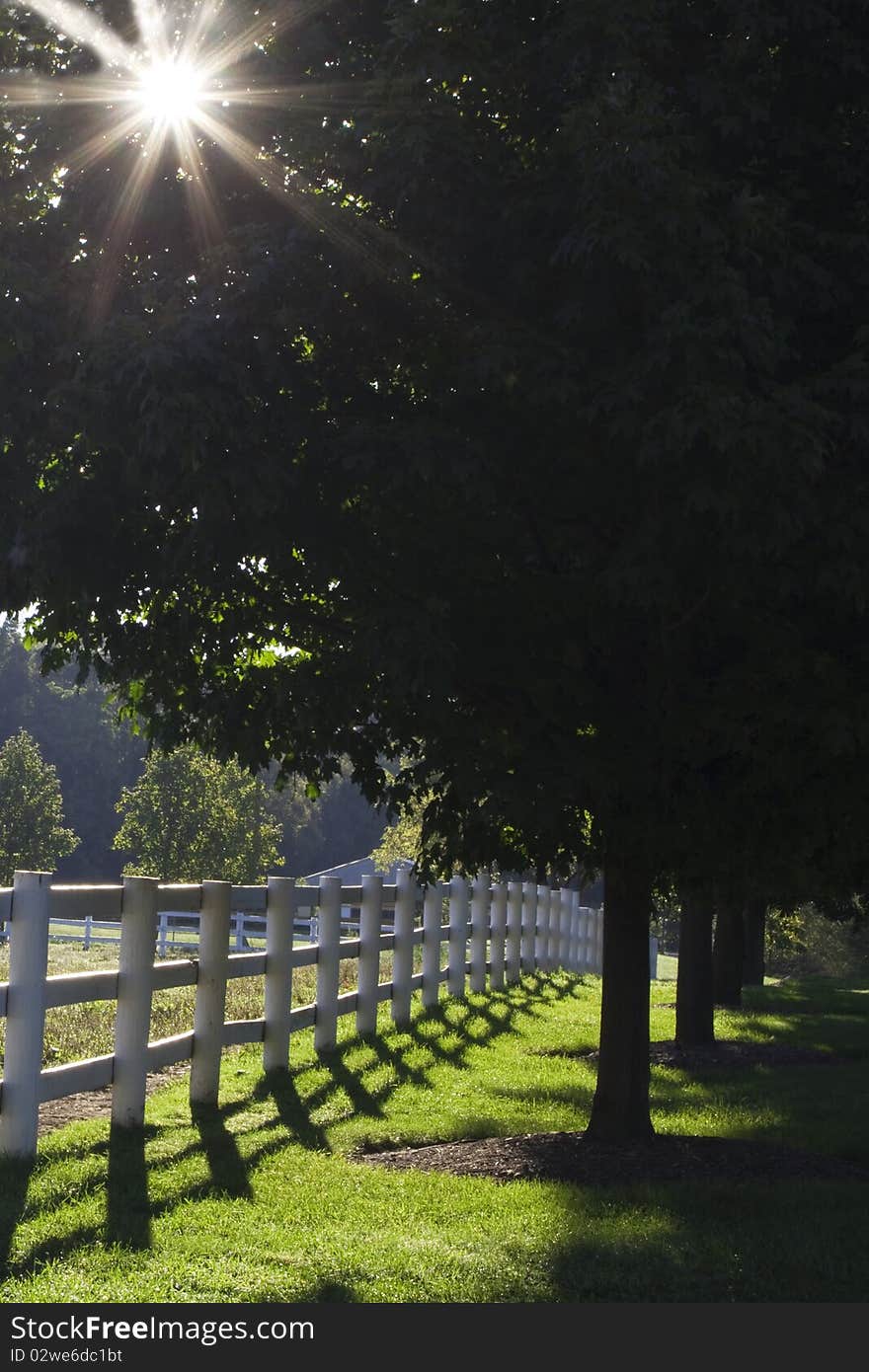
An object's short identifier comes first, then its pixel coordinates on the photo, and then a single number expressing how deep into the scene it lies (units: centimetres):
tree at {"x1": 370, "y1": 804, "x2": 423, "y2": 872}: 5861
